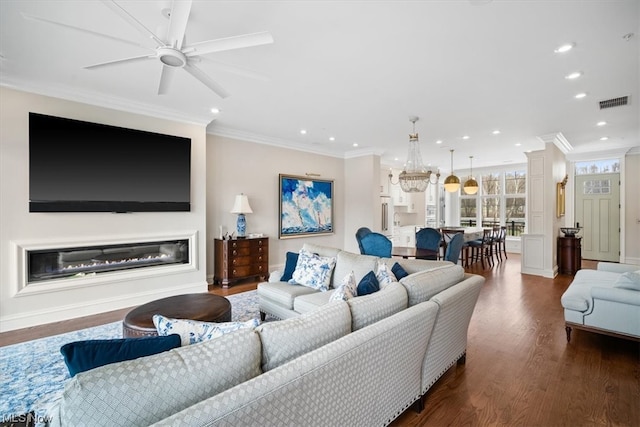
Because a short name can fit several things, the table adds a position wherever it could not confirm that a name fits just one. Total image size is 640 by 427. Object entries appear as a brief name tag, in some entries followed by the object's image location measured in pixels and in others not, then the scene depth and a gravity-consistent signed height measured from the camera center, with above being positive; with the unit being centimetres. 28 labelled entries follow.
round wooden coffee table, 229 -86
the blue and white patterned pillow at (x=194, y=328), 134 -54
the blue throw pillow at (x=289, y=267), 369 -69
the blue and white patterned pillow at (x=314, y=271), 337 -68
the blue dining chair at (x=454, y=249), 465 -57
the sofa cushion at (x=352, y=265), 316 -58
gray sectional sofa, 90 -62
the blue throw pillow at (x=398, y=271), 269 -54
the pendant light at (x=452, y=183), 724 +72
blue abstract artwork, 642 +14
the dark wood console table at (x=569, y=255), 616 -88
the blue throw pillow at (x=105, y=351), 105 -52
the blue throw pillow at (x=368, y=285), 230 -57
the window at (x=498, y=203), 956 +34
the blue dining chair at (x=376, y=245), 464 -52
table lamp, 534 +4
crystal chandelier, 484 +64
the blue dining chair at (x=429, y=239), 523 -49
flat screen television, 354 +58
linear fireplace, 358 -63
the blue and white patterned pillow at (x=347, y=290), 222 -60
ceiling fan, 177 +116
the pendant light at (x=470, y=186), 795 +71
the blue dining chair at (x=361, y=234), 514 -41
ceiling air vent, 388 +148
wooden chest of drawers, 508 -83
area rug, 209 -133
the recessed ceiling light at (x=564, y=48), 263 +148
